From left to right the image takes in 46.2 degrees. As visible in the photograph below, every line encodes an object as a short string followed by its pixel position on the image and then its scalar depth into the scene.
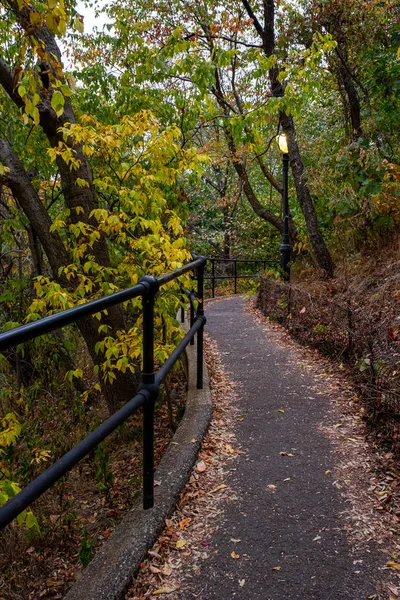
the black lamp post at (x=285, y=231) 8.88
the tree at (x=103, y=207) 3.77
